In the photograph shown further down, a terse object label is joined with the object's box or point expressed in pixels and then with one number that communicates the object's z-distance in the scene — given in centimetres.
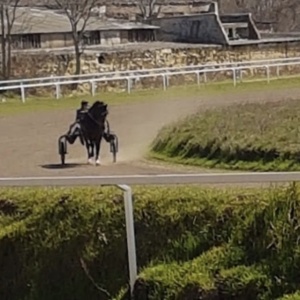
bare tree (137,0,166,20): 7319
